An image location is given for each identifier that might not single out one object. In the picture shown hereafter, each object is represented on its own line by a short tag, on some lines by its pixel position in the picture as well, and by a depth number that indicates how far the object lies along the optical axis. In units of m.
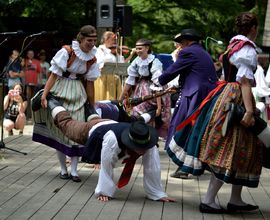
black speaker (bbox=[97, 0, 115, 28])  11.38
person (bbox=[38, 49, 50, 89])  15.72
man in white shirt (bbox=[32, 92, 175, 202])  5.52
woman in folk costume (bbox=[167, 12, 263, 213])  5.05
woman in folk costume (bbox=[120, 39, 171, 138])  8.32
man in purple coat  6.49
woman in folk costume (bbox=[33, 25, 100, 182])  6.64
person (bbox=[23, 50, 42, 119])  15.21
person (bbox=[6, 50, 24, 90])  14.04
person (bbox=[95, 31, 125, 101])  9.44
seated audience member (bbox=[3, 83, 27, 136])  10.20
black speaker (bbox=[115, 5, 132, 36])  11.94
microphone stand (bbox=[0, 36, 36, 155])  8.56
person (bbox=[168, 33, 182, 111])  8.04
